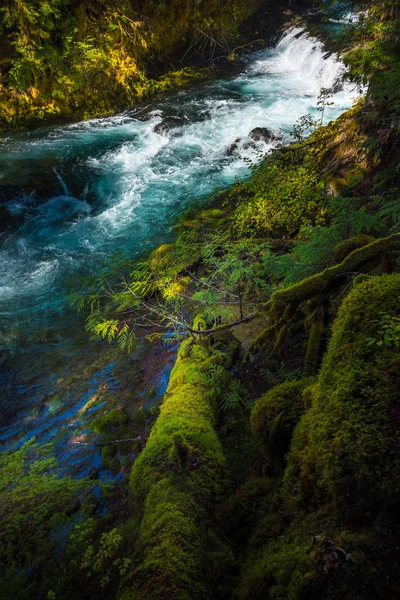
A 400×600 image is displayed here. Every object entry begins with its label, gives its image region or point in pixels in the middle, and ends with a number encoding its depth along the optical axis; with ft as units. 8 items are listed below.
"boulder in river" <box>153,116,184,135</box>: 44.39
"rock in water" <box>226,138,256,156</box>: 38.91
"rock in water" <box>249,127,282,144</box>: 38.19
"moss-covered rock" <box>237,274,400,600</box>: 4.13
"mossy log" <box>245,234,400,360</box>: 8.81
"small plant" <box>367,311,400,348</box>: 5.01
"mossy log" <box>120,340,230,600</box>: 6.61
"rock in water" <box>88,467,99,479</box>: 13.21
